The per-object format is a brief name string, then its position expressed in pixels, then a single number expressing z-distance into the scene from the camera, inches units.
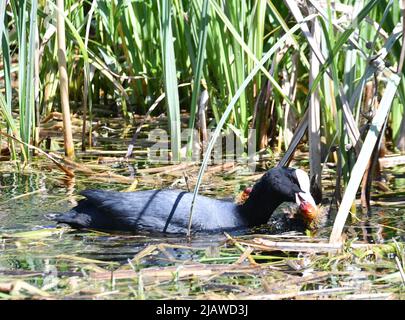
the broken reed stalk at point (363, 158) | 313.3
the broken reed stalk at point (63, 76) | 420.6
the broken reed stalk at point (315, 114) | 363.3
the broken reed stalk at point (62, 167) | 396.5
